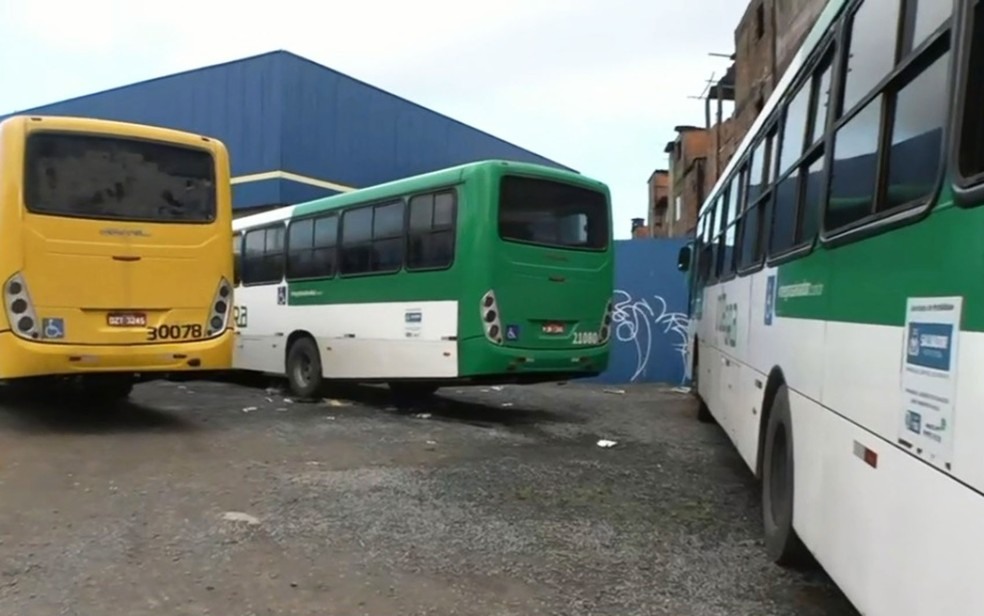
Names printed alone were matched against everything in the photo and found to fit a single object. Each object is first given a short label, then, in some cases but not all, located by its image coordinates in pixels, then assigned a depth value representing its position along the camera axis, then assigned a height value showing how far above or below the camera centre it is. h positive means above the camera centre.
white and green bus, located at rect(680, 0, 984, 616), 2.46 +0.01
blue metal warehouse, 19.14 +4.00
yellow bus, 8.20 +0.30
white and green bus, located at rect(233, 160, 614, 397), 9.83 +0.22
